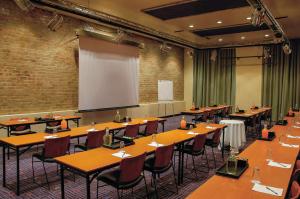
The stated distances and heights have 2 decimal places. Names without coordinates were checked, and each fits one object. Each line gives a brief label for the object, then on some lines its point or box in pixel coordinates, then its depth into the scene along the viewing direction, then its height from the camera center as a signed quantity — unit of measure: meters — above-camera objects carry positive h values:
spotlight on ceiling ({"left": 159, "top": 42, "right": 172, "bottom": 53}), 10.01 +1.75
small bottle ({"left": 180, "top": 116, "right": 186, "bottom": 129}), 5.04 -0.65
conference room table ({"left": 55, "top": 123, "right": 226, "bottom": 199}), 2.67 -0.78
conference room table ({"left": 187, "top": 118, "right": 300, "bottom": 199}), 2.02 -0.80
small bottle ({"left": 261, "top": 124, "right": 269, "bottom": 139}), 4.04 -0.66
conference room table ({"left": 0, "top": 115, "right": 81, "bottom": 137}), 5.44 -0.68
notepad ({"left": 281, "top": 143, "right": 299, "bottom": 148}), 3.67 -0.76
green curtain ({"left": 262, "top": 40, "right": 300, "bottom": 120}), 10.99 +0.55
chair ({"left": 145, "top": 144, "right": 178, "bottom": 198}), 3.33 -0.92
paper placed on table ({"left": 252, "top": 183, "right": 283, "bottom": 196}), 2.05 -0.80
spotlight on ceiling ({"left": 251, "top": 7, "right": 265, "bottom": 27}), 5.18 +1.56
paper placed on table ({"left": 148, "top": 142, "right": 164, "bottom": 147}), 3.69 -0.77
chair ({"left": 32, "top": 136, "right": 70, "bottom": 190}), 3.83 -0.88
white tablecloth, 6.06 -0.97
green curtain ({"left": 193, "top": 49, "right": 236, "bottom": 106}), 12.53 +0.77
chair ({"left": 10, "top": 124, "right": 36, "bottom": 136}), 5.63 -0.90
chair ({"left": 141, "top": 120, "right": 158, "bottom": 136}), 5.97 -0.85
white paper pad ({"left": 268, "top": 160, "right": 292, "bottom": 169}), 2.74 -0.78
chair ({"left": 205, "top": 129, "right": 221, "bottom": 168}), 4.76 -0.90
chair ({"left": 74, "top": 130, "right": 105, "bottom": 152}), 4.41 -0.86
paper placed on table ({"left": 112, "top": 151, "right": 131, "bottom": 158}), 3.10 -0.77
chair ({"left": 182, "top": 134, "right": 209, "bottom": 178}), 4.14 -0.90
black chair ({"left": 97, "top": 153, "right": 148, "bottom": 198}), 2.81 -0.95
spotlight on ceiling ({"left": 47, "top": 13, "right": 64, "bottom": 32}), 5.98 +1.63
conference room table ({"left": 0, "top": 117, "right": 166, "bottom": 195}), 3.63 -0.73
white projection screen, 7.93 +0.58
